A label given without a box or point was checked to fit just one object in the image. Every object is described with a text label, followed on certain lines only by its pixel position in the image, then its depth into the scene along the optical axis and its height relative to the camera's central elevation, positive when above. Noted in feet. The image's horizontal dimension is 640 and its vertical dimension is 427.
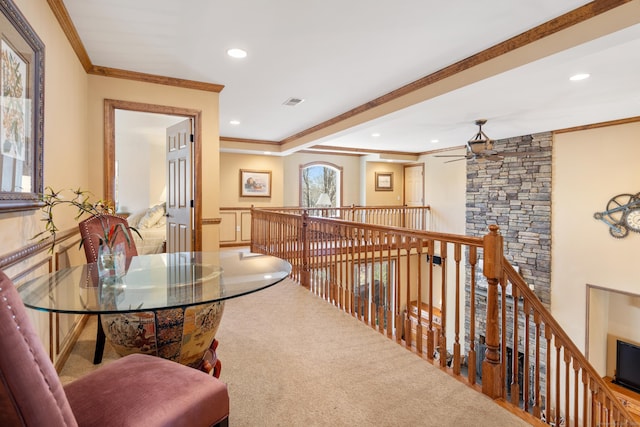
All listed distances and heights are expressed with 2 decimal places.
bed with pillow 15.98 -1.05
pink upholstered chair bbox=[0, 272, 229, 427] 2.02 -1.90
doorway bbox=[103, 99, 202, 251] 11.28 +2.19
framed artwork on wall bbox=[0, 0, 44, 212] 4.85 +1.54
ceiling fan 16.67 +3.02
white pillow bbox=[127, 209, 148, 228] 20.45 -0.50
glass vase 6.13 -0.97
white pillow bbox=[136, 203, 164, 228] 18.75 -0.50
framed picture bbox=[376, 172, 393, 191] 31.48 +2.61
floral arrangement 6.11 -0.22
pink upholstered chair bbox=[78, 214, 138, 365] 7.26 -0.72
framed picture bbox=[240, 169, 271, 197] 25.45 +1.92
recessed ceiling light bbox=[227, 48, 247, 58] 9.85 +4.59
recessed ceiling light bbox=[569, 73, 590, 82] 11.23 +4.46
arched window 29.22 +2.13
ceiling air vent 14.69 +4.74
